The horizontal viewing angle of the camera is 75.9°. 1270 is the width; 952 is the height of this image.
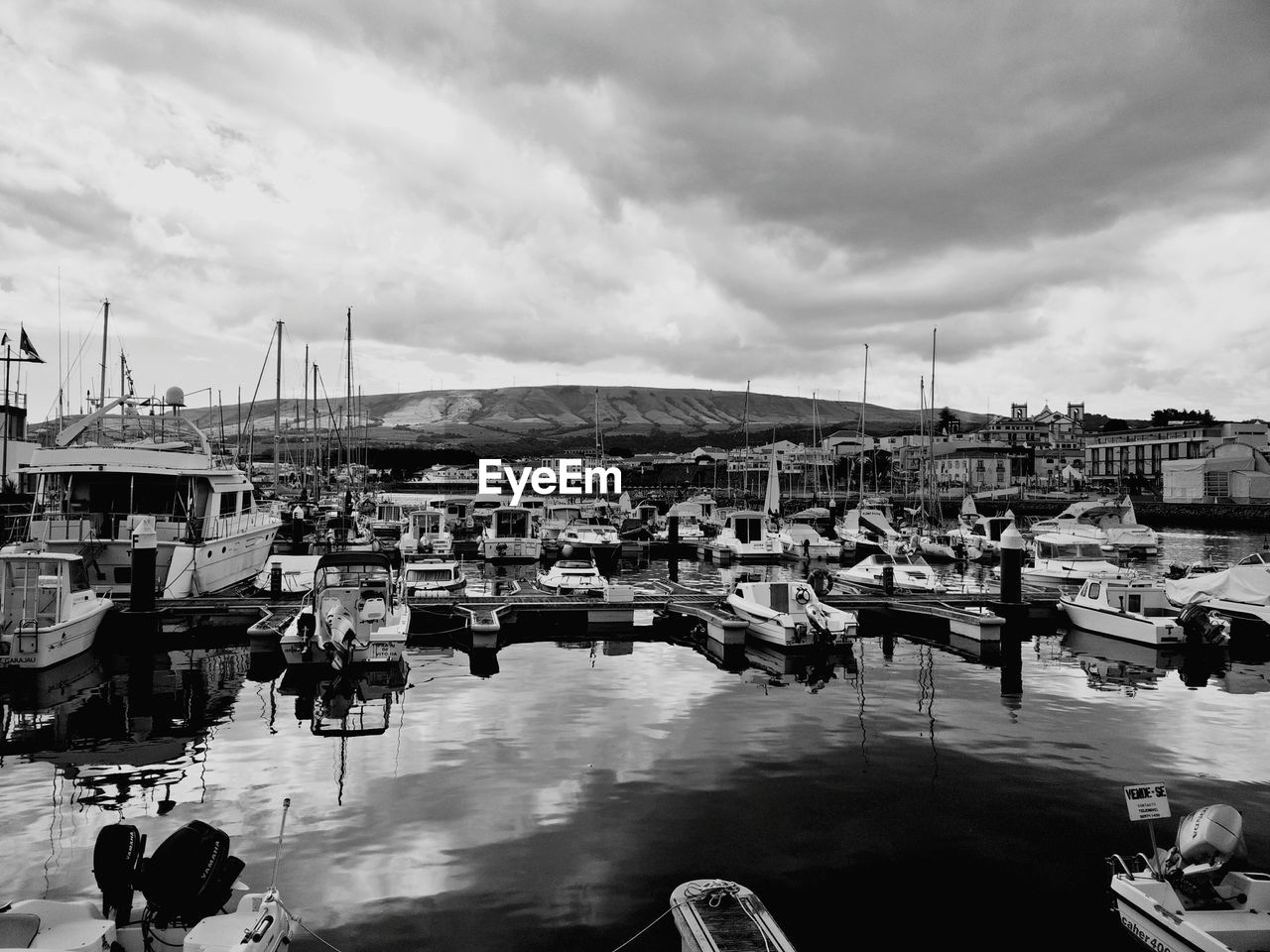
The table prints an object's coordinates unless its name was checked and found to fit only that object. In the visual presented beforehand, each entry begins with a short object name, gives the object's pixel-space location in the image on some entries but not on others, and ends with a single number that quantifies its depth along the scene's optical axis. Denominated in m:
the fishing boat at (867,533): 60.24
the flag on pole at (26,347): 43.91
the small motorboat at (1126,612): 26.83
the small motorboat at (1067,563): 44.22
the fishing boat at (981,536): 61.16
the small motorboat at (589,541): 54.53
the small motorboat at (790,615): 26.30
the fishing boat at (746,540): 56.41
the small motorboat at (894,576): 40.12
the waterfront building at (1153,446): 132.25
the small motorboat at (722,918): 7.92
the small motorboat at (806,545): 58.81
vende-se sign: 9.07
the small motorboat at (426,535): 48.97
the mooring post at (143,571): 26.16
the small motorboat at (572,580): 36.98
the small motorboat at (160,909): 7.38
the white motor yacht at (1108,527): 59.59
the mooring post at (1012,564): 31.58
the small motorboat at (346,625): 22.39
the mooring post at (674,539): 48.95
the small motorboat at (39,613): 21.84
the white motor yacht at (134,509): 30.45
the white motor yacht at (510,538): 52.66
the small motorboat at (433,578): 35.09
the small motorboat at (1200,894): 8.23
